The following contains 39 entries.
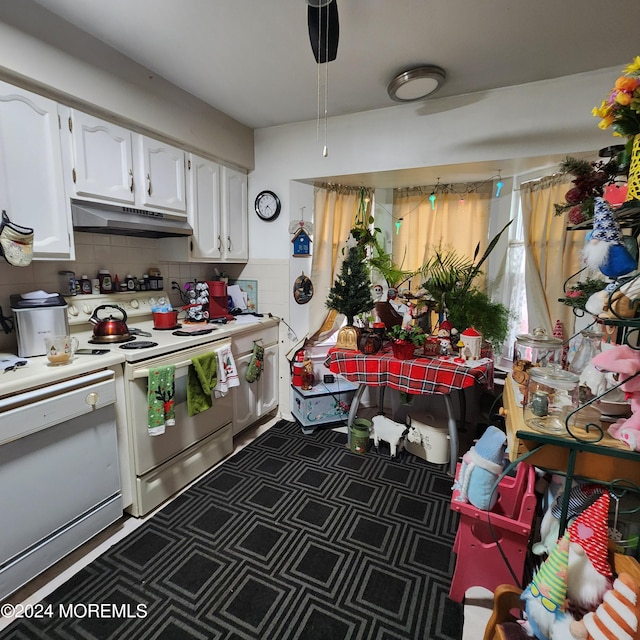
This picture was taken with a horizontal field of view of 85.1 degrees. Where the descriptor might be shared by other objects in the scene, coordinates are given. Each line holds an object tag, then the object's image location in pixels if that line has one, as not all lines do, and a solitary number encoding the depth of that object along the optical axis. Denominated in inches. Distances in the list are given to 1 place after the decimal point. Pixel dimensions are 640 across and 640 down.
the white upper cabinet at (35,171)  58.9
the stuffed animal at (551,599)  34.8
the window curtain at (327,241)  114.6
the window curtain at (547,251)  85.5
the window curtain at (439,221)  107.6
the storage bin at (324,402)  105.8
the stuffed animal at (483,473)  53.1
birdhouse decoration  109.8
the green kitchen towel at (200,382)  77.4
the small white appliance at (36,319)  63.2
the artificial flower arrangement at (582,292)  54.3
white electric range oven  68.4
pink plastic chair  51.6
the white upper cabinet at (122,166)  68.7
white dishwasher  51.6
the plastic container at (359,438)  94.7
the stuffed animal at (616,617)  30.7
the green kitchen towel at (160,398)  68.0
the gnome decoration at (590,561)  34.5
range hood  69.6
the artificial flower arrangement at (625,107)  32.3
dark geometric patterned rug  50.7
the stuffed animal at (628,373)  35.1
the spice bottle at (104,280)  84.8
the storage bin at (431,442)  90.4
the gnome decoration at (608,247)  35.9
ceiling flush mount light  74.0
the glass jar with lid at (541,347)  58.0
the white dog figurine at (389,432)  92.3
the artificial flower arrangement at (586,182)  49.1
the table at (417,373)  78.0
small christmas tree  98.1
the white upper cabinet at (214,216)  95.4
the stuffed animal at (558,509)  44.6
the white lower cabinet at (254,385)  98.2
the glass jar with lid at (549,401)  41.7
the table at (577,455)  37.2
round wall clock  109.5
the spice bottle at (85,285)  81.4
